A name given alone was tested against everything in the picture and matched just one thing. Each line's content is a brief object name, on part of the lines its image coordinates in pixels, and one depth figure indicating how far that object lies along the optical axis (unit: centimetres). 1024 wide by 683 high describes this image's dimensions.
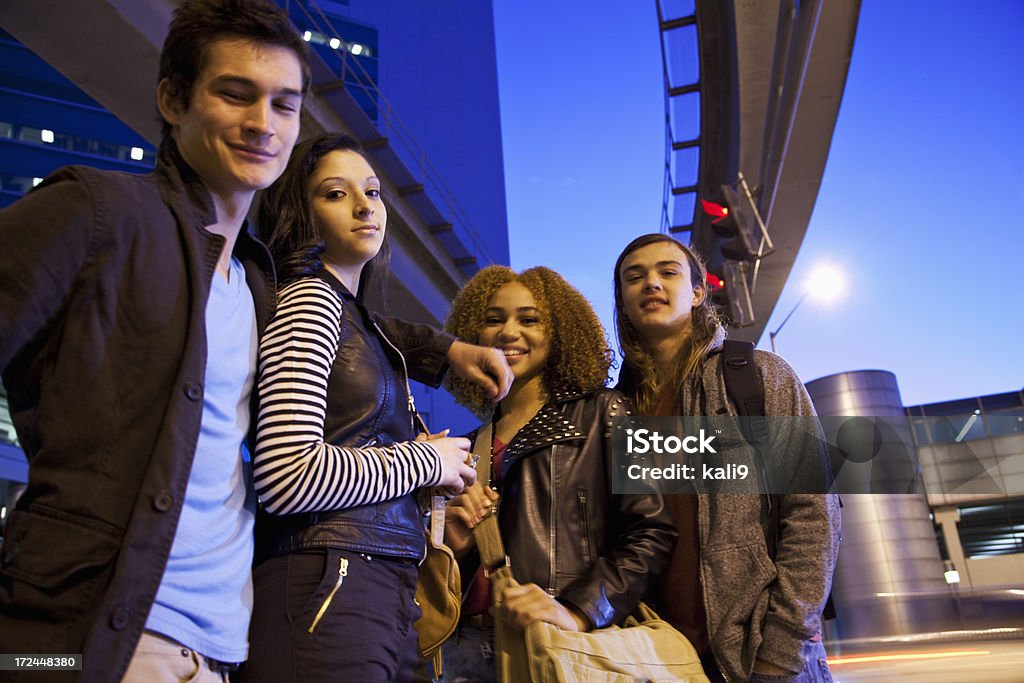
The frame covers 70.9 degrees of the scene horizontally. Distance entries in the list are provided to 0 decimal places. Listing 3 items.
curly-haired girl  210
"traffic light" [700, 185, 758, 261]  784
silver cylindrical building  1432
